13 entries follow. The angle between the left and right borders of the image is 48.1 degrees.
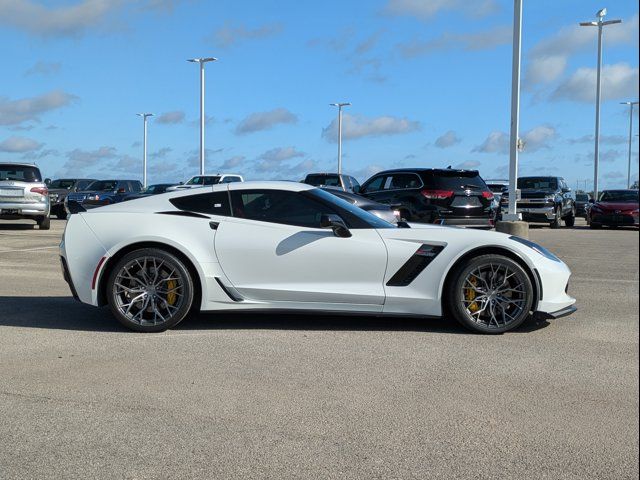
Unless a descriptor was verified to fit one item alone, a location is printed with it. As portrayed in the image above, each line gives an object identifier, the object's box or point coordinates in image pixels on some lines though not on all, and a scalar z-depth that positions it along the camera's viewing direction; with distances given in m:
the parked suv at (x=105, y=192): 29.53
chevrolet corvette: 6.34
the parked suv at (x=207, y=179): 30.06
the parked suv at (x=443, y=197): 15.09
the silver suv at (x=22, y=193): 19.97
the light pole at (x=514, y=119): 18.69
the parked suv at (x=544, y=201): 26.55
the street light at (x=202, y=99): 45.88
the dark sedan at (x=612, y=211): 24.95
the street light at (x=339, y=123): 63.44
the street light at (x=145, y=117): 69.00
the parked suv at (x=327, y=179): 27.78
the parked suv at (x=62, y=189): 30.74
